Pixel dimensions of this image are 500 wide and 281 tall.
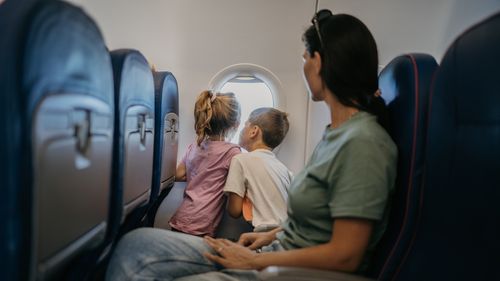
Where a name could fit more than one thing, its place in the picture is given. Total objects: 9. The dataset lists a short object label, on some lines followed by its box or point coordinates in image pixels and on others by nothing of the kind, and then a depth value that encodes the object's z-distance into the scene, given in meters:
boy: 1.75
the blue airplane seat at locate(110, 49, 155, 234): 1.01
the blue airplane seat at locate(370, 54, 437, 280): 0.77
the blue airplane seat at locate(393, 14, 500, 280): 0.61
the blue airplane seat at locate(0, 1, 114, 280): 0.53
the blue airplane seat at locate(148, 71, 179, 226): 1.61
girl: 1.86
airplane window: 2.32
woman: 0.83
